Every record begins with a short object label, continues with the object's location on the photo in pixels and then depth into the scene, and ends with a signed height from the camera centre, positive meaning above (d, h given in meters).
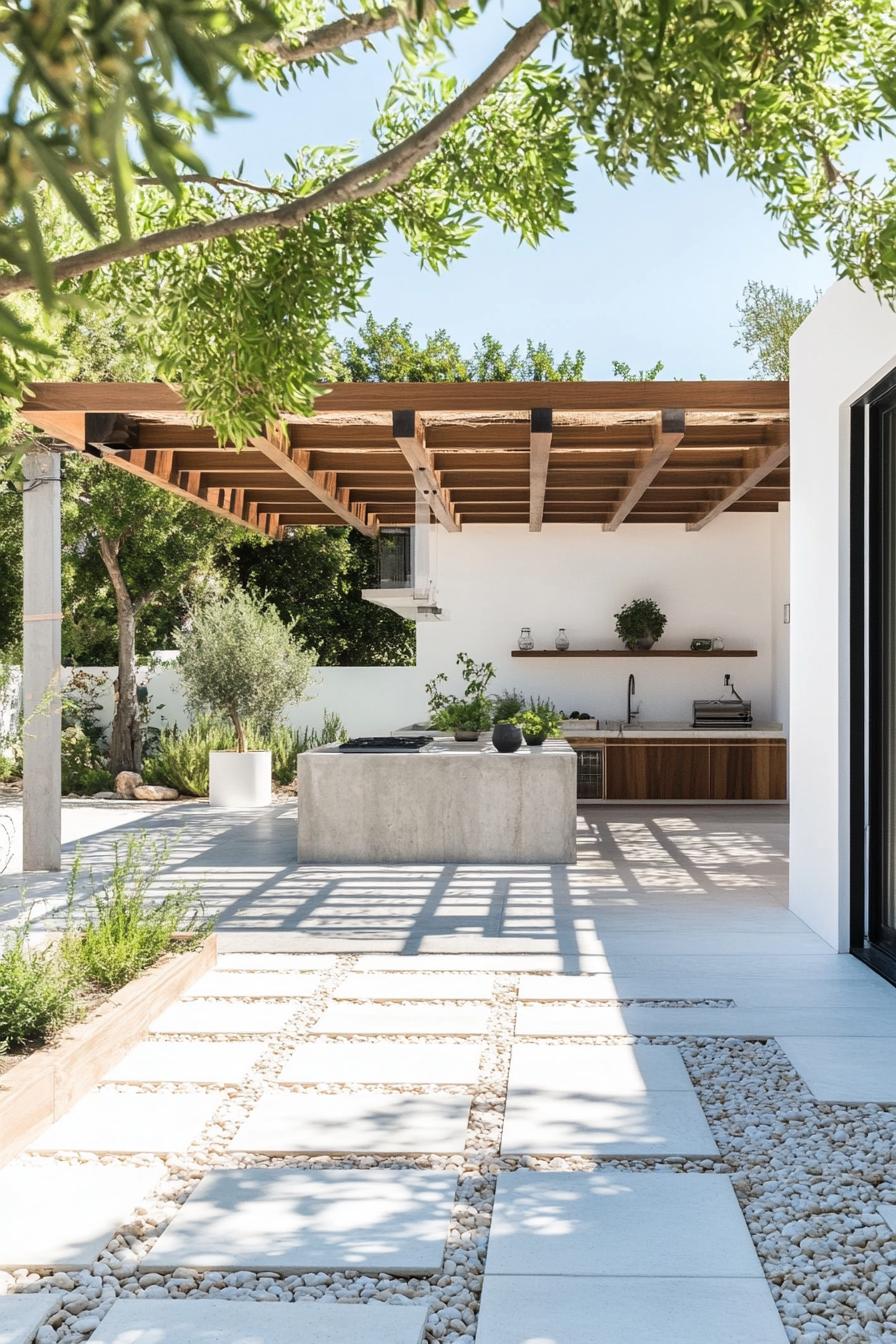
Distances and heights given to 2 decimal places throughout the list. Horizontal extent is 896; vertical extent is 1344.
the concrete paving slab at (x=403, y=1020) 4.59 -1.20
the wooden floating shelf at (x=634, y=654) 12.80 +0.46
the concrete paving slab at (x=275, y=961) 5.68 -1.19
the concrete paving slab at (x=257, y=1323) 2.40 -1.20
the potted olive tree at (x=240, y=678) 12.52 +0.24
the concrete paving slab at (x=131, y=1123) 3.42 -1.20
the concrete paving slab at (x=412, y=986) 5.15 -1.19
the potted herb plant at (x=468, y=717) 9.73 -0.13
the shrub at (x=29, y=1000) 3.84 -0.92
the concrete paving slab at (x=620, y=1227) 2.70 -1.21
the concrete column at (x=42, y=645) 8.23 +0.38
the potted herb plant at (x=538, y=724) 9.30 -0.19
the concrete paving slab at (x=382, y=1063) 4.03 -1.20
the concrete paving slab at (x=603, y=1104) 3.43 -1.20
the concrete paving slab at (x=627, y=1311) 2.39 -1.20
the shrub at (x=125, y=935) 4.69 -0.93
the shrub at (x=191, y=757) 13.61 -0.60
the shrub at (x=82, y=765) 13.95 -0.71
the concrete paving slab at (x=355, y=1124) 3.42 -1.20
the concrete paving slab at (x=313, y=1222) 2.73 -1.20
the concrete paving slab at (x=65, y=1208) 2.77 -1.20
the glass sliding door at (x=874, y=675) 5.62 +0.10
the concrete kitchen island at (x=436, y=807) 8.58 -0.73
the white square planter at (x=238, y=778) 12.48 -0.75
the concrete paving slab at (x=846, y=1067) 3.87 -1.21
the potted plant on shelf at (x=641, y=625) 12.78 +0.75
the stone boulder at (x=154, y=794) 13.35 -0.97
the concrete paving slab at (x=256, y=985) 5.17 -1.19
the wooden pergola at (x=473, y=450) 7.29 +1.78
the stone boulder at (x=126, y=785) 13.51 -0.88
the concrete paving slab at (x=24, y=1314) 2.41 -1.20
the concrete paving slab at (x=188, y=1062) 4.03 -1.19
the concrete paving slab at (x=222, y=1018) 4.61 -1.19
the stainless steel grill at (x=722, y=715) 12.52 -0.16
